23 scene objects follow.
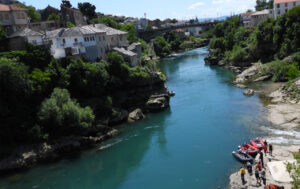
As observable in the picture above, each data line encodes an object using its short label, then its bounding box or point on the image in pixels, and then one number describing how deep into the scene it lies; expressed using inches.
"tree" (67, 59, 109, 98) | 1605.6
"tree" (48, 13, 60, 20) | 2726.4
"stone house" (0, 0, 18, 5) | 2624.8
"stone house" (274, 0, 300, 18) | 2902.6
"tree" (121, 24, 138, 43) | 3161.9
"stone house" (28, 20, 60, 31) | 2412.6
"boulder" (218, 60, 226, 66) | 3204.2
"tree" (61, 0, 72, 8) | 3238.2
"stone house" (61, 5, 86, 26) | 2807.3
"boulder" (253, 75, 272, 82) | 2226.9
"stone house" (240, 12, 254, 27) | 4015.8
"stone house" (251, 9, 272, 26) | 3563.0
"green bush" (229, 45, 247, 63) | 2819.9
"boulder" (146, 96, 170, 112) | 1828.2
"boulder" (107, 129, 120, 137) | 1485.0
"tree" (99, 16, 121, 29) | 3447.3
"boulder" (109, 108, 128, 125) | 1630.2
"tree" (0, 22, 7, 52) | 1637.8
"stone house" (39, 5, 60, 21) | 2989.7
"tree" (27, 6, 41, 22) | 2733.8
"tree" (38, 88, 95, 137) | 1316.4
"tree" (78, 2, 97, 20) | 3644.2
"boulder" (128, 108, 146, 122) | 1685.5
